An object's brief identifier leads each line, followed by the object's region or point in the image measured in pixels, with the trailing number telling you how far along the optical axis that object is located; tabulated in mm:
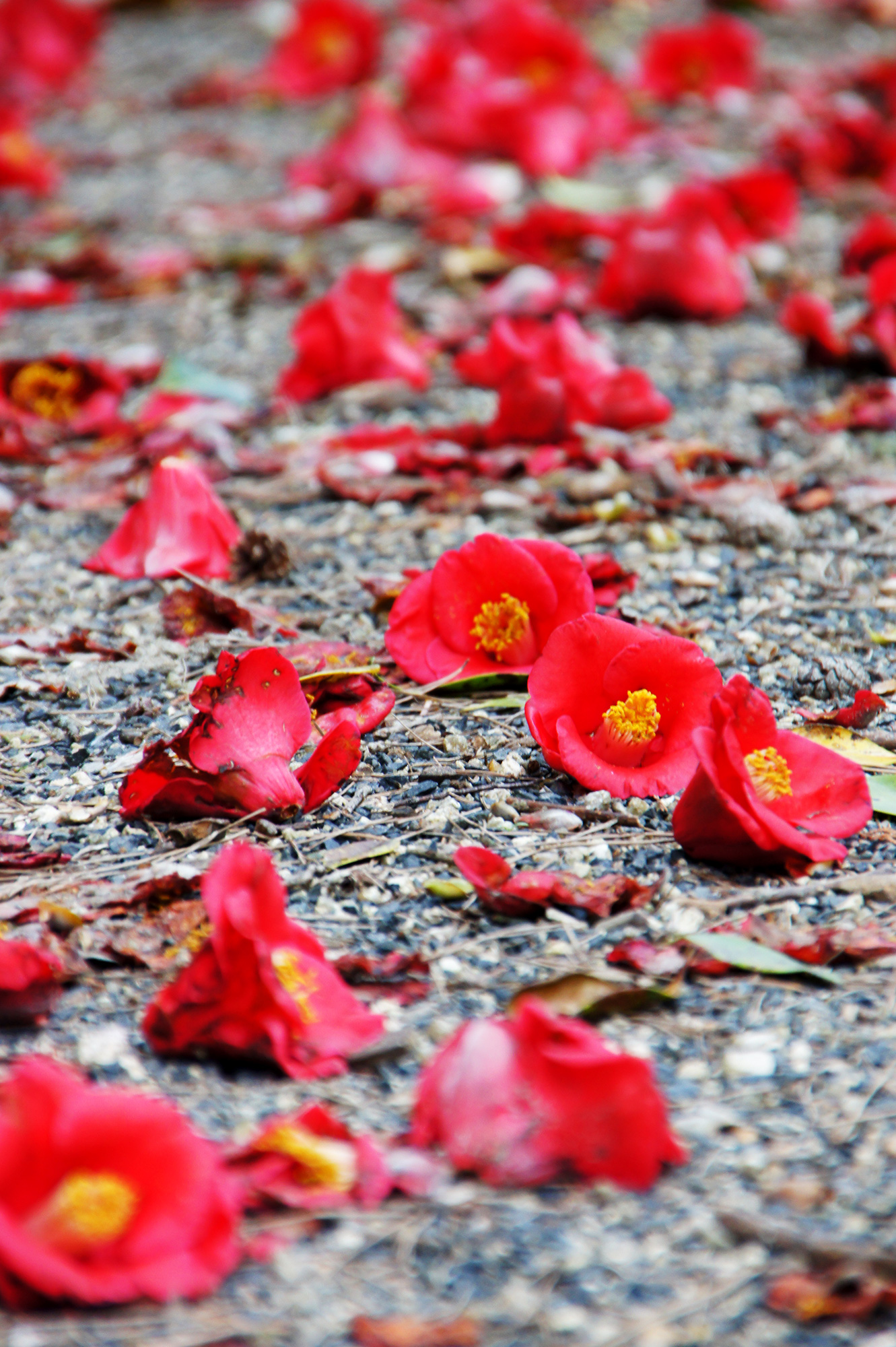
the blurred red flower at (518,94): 5386
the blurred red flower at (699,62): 6052
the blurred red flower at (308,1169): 3557
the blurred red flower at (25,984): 3607
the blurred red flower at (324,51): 6244
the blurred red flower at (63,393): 4028
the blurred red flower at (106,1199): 3528
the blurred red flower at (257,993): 3585
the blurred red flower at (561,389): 3953
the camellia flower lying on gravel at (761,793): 3644
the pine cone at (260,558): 3867
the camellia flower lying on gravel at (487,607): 3728
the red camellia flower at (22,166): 5608
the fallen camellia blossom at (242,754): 3680
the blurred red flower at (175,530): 3858
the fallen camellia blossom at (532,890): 3652
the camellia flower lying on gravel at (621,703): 3682
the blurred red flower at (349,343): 4014
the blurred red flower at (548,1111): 3561
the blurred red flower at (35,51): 6784
